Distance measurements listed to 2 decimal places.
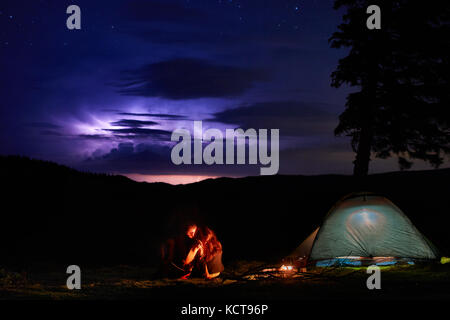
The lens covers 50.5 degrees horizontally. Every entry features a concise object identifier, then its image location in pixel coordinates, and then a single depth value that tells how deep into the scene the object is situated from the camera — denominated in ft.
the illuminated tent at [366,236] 36.04
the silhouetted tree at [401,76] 55.83
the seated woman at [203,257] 34.24
